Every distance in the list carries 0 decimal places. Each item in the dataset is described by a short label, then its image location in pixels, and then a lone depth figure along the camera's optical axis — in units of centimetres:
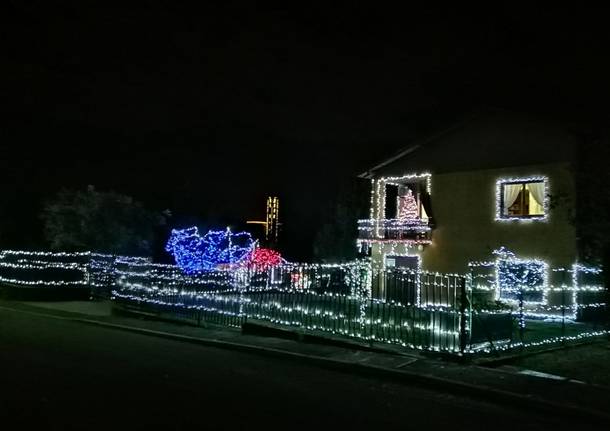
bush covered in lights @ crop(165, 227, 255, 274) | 3525
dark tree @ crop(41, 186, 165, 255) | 3866
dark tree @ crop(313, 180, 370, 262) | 4047
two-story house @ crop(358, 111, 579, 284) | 2069
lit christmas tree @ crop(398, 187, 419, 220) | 2584
